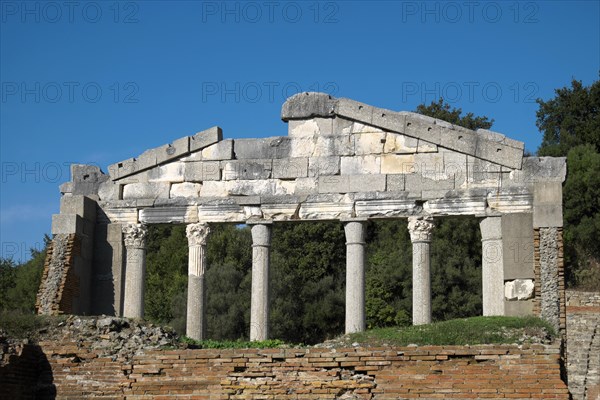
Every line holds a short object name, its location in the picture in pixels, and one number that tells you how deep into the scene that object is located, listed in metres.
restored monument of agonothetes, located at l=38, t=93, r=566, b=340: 28.69
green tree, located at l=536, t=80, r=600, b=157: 54.25
